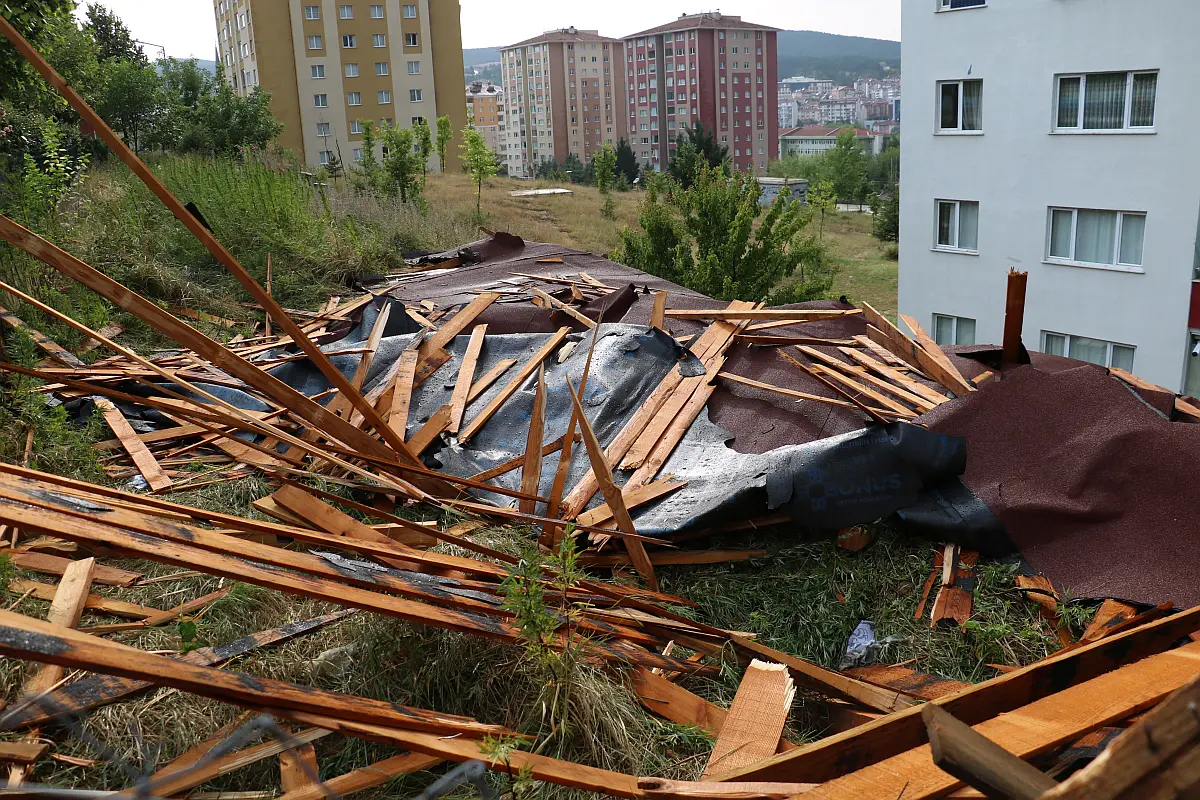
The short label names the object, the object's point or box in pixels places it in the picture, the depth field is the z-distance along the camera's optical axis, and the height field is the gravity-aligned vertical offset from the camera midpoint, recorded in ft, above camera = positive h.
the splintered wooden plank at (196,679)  6.39 -3.69
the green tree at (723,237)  53.98 -2.05
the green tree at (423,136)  81.56 +7.60
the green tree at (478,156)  86.45 +5.70
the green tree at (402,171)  59.41 +3.25
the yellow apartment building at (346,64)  165.68 +30.25
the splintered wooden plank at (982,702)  7.59 -4.84
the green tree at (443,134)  89.51 +8.36
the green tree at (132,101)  93.86 +13.84
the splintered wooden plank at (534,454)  15.21 -4.30
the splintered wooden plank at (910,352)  16.61 -3.15
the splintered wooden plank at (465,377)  18.29 -3.68
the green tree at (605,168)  140.56 +6.62
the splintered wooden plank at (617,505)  13.07 -4.46
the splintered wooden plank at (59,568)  11.71 -4.59
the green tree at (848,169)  222.28 +7.95
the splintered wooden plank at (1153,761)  4.09 -2.70
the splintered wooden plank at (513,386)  18.06 -3.81
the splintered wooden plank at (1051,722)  6.68 -4.61
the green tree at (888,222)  148.66 -3.92
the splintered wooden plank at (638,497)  14.46 -4.89
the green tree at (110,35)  119.55 +26.80
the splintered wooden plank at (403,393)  17.90 -3.83
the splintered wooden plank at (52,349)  18.82 -2.62
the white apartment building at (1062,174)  47.57 +1.16
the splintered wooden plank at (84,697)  8.23 -4.59
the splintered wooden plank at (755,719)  9.25 -5.74
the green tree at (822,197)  116.06 +0.62
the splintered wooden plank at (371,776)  8.04 -5.29
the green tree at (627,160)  229.86 +12.78
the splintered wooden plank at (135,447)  15.79 -4.28
